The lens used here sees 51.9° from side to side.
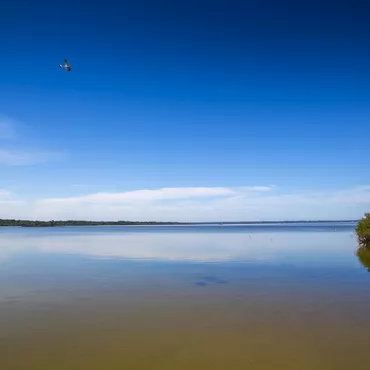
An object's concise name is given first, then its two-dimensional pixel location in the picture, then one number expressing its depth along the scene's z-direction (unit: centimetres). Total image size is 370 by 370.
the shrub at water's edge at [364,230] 3721
